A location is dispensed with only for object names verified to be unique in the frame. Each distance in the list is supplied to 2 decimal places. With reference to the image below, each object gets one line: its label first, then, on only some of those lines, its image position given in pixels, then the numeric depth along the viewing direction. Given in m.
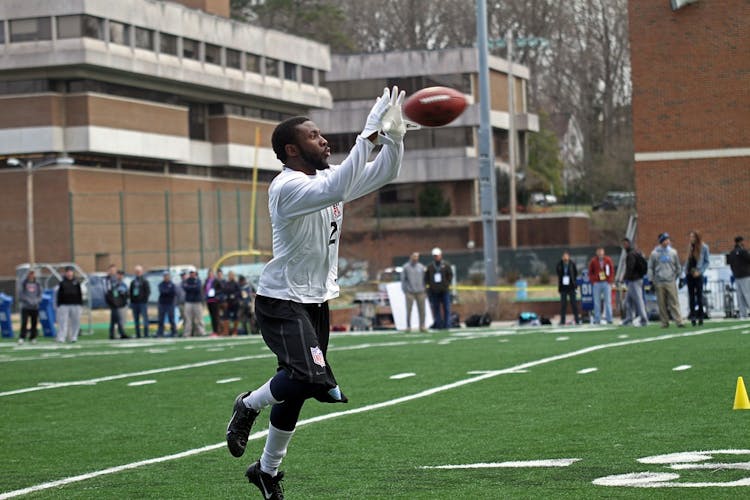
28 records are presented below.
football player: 7.43
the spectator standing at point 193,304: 33.56
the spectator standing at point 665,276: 26.17
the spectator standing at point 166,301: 34.25
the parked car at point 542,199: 89.07
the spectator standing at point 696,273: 26.86
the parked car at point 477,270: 55.87
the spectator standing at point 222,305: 34.59
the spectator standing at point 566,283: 32.72
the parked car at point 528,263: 58.41
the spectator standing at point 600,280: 30.16
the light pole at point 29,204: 50.01
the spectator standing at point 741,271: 29.31
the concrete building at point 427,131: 85.12
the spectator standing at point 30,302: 32.59
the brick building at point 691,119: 43.44
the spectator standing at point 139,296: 33.63
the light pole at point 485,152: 38.53
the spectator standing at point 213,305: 34.81
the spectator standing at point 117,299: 33.66
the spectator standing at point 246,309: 34.72
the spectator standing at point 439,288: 31.67
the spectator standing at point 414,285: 31.28
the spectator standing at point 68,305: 31.45
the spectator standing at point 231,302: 34.34
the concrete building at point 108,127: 59.22
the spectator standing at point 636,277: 28.16
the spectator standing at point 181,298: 35.28
